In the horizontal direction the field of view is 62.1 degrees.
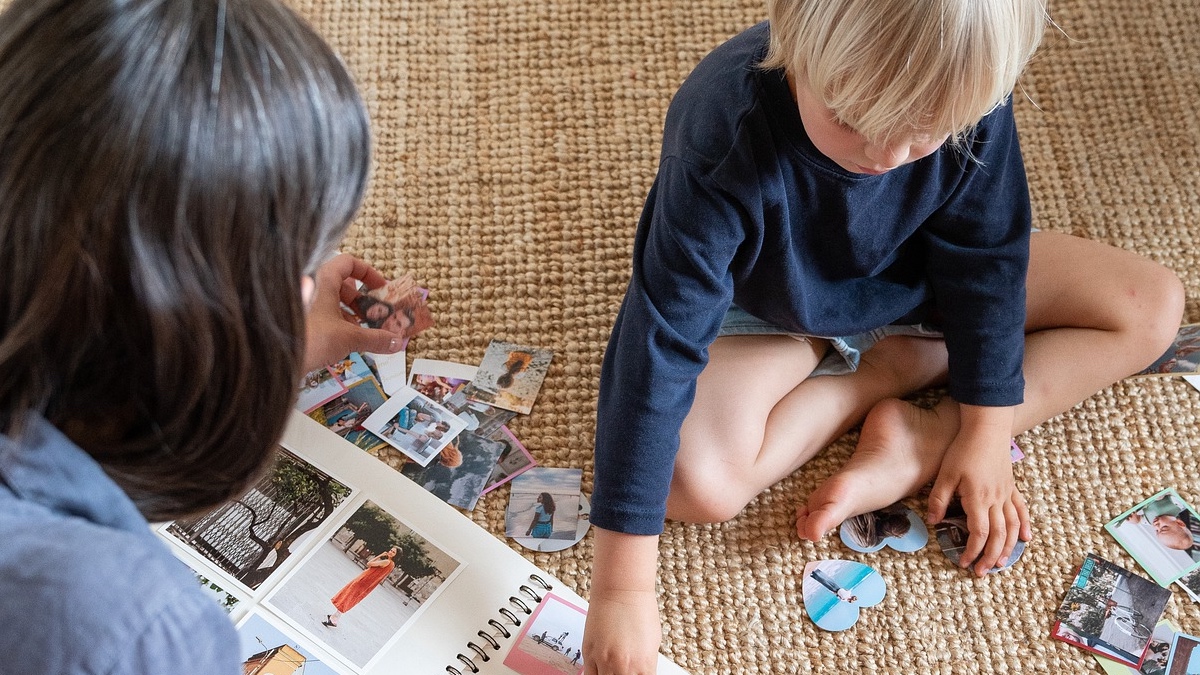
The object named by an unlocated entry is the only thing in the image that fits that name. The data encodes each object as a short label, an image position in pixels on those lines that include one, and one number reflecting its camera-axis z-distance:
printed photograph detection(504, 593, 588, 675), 0.81
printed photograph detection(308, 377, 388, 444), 0.95
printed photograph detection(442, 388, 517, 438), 0.96
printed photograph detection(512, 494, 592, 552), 0.89
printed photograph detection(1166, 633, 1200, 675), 0.84
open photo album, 0.80
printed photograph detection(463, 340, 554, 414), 0.98
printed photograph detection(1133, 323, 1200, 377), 1.00
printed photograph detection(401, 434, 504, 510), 0.92
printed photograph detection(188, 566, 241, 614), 0.81
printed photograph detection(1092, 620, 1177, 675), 0.84
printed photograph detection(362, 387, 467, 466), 0.95
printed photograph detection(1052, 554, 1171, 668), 0.86
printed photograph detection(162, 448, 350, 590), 0.84
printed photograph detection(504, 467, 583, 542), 0.90
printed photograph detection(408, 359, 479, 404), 0.99
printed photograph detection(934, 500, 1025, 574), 0.91
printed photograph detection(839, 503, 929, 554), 0.91
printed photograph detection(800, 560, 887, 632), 0.87
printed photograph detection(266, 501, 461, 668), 0.81
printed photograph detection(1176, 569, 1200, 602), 0.88
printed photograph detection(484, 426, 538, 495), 0.94
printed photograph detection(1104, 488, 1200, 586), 0.90
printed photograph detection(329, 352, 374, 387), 0.98
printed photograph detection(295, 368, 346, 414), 0.96
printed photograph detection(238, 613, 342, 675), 0.79
